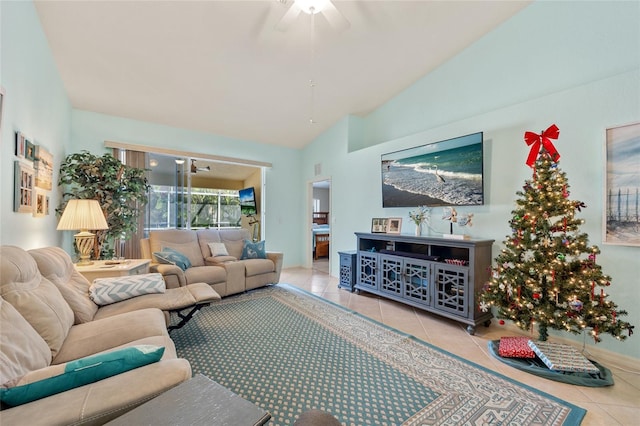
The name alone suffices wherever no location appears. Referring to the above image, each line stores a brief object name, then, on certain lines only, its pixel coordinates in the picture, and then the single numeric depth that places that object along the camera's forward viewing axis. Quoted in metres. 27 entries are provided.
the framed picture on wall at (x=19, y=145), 2.04
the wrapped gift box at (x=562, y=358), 2.02
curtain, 4.27
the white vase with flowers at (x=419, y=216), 3.61
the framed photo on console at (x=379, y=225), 4.03
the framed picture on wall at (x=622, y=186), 2.16
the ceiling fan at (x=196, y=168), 5.06
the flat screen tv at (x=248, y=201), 5.93
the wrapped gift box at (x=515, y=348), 2.24
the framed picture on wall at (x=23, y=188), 2.04
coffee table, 0.79
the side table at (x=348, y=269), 4.23
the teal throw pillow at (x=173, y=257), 3.49
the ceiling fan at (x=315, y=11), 2.29
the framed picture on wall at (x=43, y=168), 2.52
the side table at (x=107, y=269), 2.64
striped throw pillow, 2.18
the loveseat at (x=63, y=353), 0.86
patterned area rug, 1.63
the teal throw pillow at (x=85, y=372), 0.88
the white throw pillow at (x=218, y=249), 4.20
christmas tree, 2.08
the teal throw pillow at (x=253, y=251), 4.41
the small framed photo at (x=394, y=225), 3.87
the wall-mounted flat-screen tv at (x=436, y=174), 3.09
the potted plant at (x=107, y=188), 3.41
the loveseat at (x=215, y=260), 3.52
